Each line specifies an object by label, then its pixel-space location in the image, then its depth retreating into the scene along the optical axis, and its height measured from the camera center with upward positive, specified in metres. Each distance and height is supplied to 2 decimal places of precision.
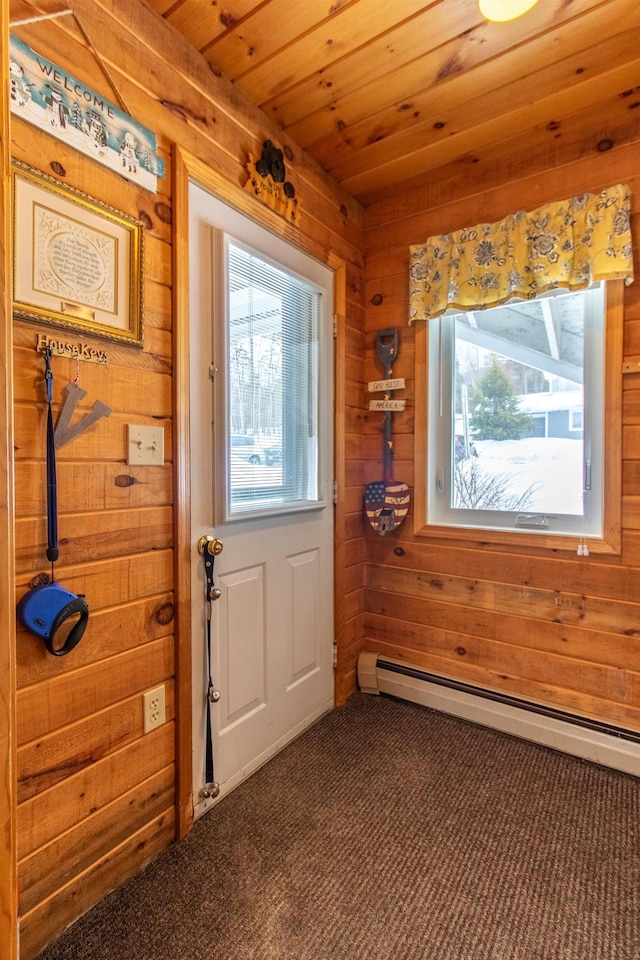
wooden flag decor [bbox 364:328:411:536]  2.27 -0.09
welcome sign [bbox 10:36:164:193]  1.07 +0.92
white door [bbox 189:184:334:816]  1.56 -0.03
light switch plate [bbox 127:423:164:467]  1.33 +0.08
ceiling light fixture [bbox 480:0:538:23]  1.33 +1.37
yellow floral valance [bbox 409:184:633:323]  1.78 +0.93
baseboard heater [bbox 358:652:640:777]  1.82 -1.09
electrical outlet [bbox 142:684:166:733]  1.39 -0.74
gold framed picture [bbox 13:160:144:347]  1.08 +0.55
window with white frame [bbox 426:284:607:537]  1.91 +0.25
